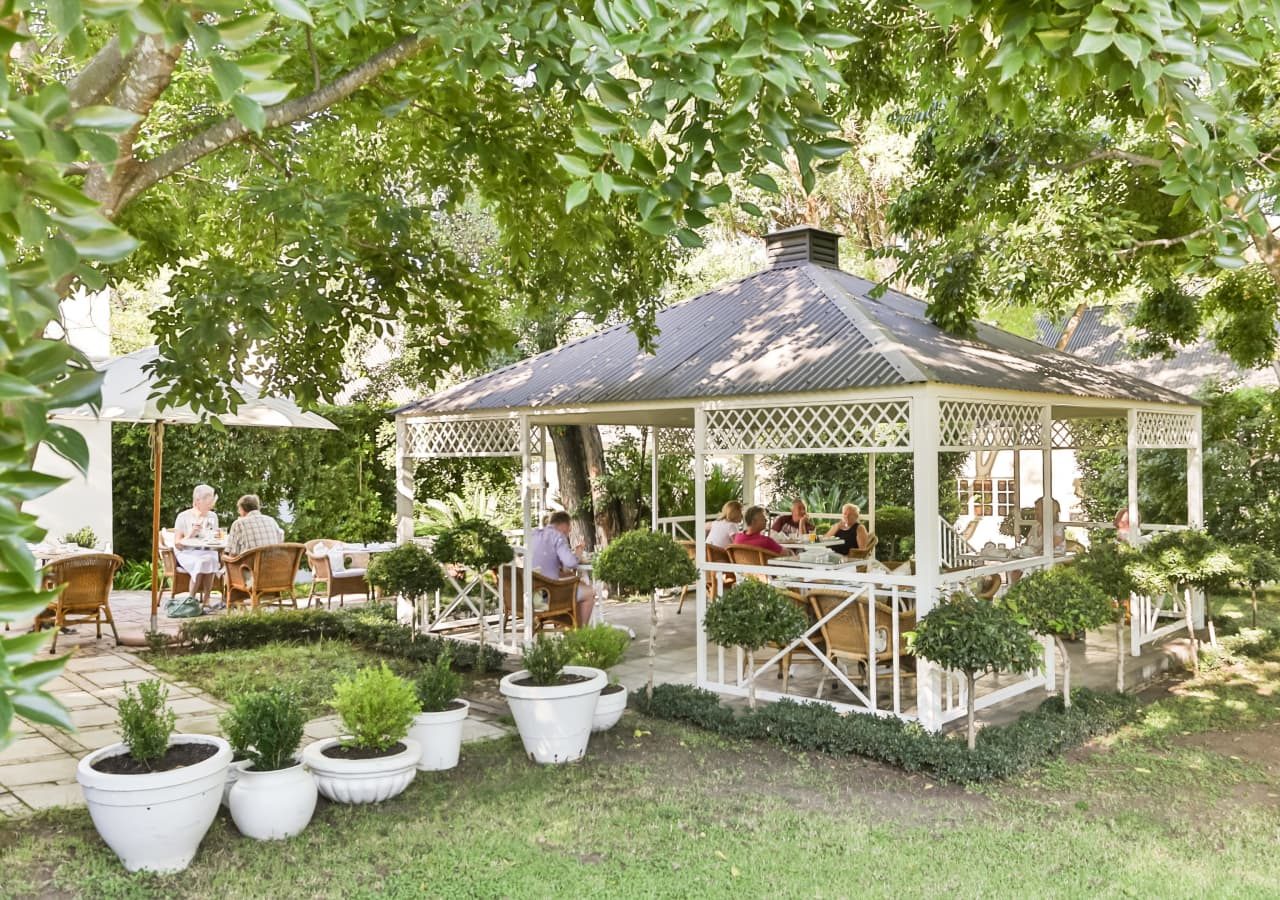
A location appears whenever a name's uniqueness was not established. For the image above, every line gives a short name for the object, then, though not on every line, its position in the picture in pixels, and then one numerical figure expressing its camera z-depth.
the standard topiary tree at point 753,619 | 7.11
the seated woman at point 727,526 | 11.16
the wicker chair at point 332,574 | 11.89
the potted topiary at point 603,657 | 7.10
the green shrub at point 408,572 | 9.41
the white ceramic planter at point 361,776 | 5.54
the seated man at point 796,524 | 12.71
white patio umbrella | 9.27
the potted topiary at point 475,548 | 9.49
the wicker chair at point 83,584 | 9.14
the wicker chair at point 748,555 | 9.54
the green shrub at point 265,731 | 5.26
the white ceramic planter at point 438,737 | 6.22
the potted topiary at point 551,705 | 6.46
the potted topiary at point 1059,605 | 6.91
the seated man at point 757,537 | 9.95
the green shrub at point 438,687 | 6.32
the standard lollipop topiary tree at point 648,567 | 8.02
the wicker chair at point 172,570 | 11.71
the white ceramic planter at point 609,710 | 7.06
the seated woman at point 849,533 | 11.49
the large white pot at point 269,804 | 5.14
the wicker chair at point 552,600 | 9.62
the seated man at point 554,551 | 9.71
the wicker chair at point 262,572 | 10.88
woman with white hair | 11.21
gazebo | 7.23
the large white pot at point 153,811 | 4.63
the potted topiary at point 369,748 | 5.55
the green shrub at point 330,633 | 9.59
